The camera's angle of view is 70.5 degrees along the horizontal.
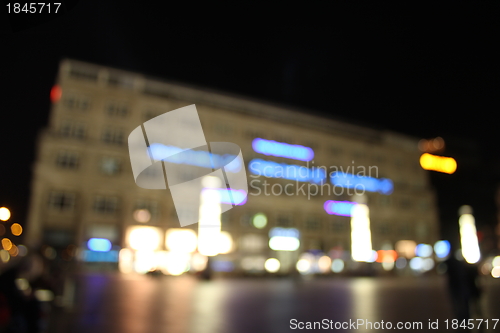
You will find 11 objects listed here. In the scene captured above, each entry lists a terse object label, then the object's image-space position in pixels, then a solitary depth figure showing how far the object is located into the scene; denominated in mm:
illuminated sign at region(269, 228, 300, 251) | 41969
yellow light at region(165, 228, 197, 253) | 37531
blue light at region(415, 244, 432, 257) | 53000
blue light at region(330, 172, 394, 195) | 47969
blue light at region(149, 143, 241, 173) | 38812
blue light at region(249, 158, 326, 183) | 42888
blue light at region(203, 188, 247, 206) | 38062
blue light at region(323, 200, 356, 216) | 46844
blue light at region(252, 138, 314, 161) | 44438
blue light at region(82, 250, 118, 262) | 33844
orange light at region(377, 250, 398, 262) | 48969
